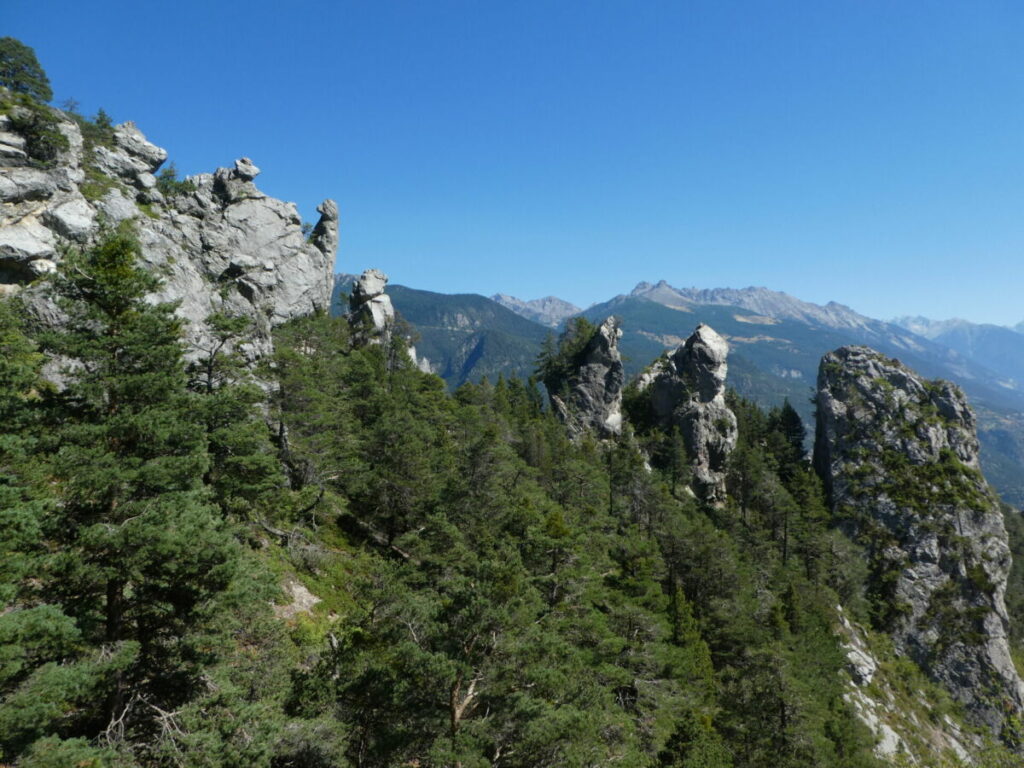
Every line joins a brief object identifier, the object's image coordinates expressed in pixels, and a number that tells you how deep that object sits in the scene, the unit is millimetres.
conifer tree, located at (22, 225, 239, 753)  10930
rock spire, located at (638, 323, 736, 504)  75969
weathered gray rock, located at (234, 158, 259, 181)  69625
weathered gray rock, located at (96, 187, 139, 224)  48106
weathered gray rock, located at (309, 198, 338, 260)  77750
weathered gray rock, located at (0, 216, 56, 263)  37094
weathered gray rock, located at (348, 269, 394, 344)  74125
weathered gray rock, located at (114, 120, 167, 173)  60750
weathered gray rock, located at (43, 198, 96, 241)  41219
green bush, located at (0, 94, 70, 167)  44469
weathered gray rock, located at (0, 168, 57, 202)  39719
